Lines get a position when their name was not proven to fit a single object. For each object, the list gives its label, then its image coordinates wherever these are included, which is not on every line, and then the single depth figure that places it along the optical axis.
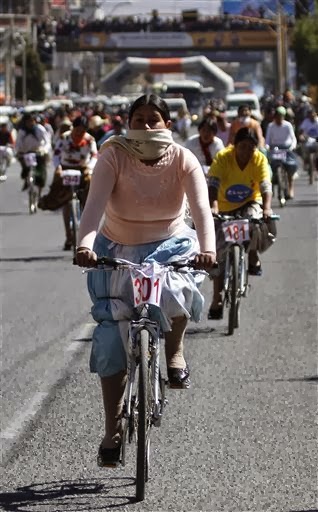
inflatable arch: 127.12
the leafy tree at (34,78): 136.62
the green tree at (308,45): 107.31
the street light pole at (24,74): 124.66
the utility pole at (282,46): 107.08
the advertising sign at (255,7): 118.62
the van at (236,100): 94.11
